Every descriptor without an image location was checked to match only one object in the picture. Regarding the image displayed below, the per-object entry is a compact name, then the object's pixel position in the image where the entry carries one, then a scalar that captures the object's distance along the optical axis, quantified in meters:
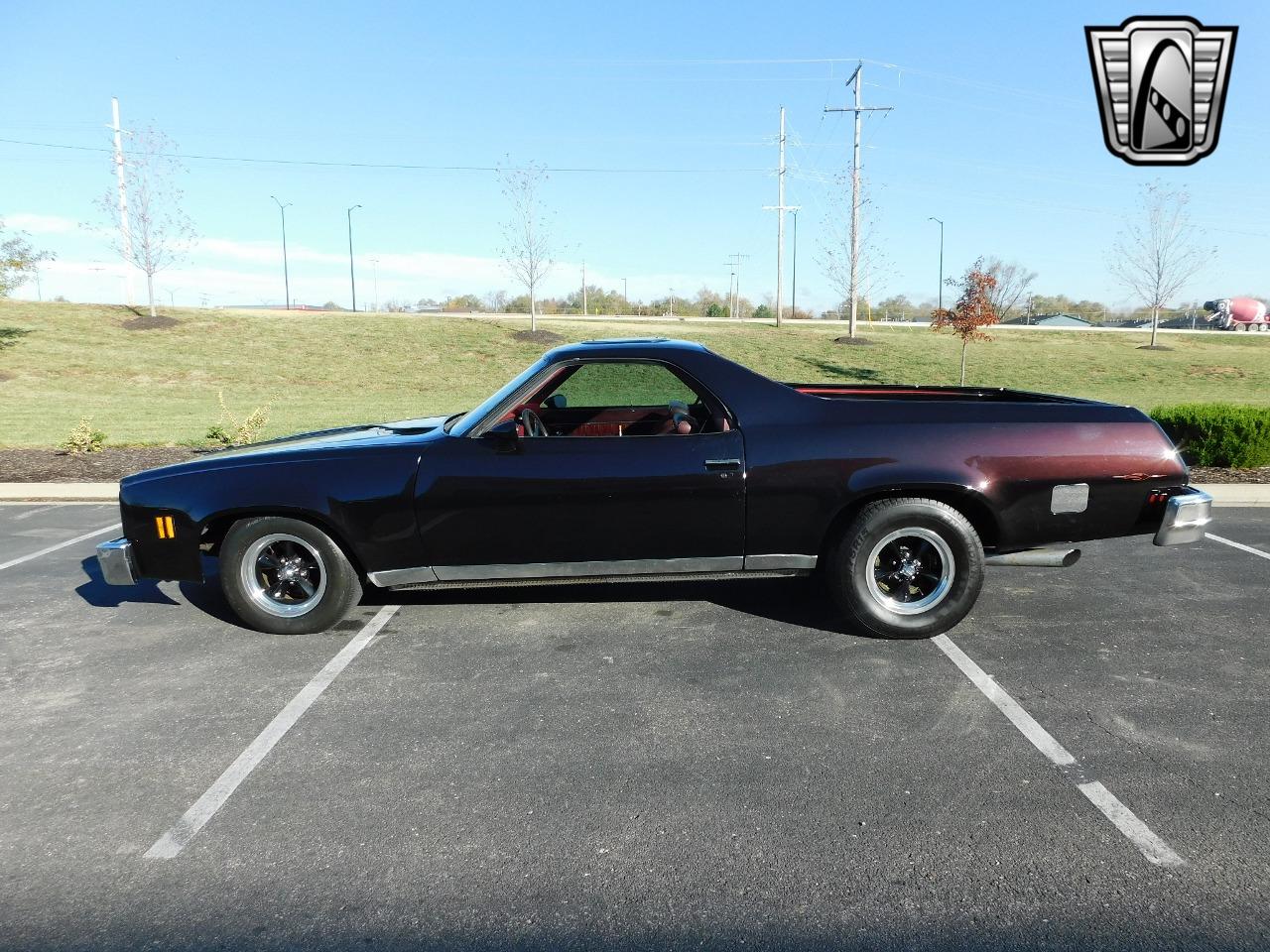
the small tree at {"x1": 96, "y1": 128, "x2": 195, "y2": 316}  33.62
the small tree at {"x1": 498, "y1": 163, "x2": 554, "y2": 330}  34.56
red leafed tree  25.67
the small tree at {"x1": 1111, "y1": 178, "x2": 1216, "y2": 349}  39.03
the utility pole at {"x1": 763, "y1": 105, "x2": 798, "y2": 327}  40.97
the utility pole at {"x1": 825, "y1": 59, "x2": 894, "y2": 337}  34.03
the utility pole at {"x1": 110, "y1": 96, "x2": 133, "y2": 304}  33.00
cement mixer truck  73.94
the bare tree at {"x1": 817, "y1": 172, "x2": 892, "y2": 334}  34.84
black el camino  4.53
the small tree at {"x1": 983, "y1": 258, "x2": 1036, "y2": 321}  67.88
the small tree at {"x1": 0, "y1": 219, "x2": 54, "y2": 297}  26.17
